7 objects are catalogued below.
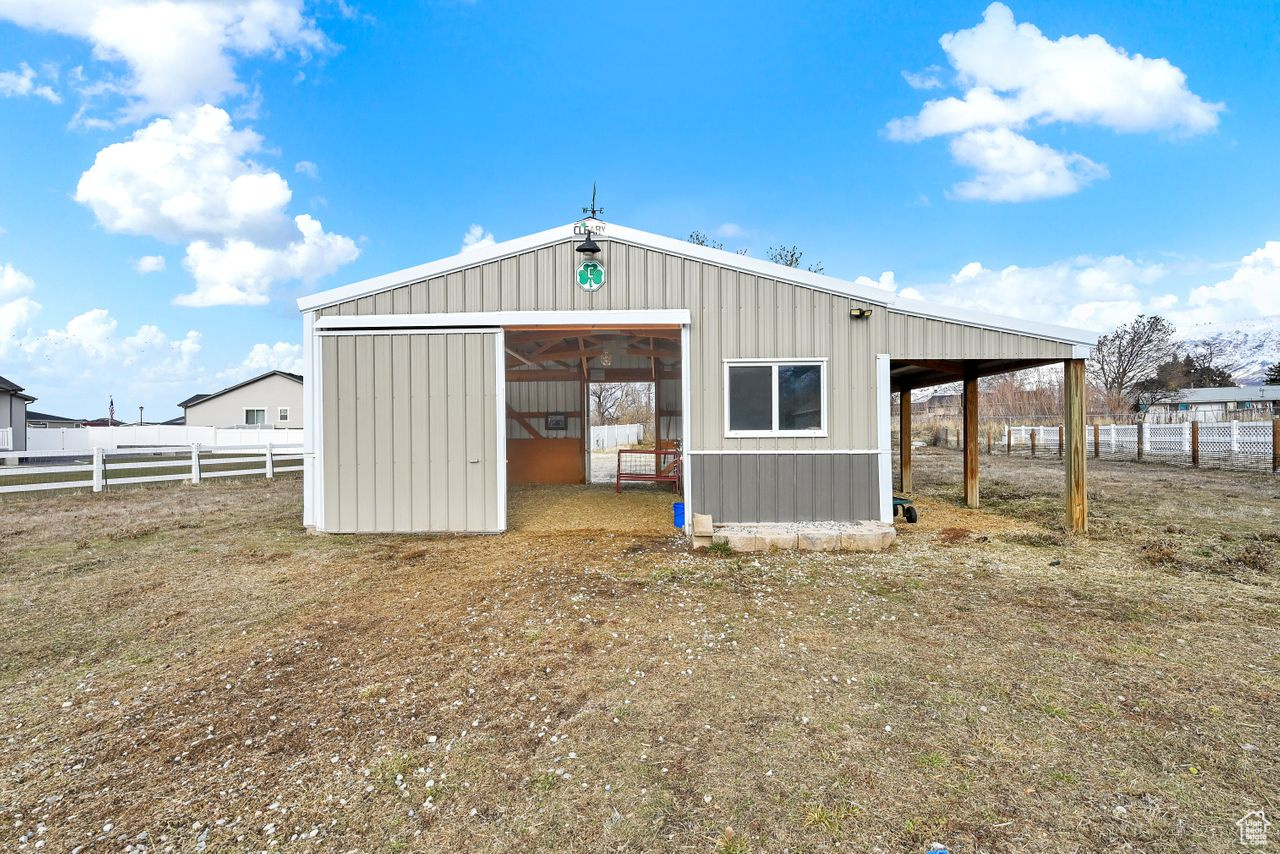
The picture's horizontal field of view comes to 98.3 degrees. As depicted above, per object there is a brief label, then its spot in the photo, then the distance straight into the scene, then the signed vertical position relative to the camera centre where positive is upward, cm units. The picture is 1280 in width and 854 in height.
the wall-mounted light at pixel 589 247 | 676 +218
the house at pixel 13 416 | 2366 +62
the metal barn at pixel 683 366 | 690 +75
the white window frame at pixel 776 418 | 690 +7
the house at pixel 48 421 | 4062 +68
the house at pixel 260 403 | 3562 +161
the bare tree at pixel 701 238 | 2442 +825
